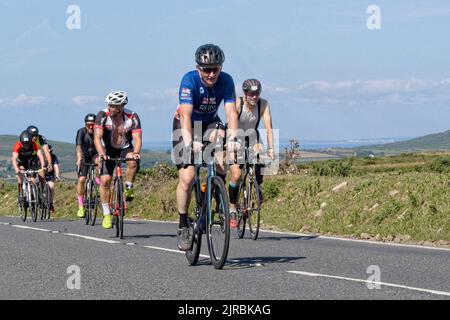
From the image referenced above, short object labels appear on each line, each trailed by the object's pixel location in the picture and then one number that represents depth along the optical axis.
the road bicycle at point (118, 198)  14.30
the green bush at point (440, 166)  24.72
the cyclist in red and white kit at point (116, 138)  14.19
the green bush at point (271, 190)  19.73
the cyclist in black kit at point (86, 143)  18.91
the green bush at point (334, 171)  26.41
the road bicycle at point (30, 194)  21.16
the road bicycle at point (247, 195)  13.95
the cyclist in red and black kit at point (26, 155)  20.38
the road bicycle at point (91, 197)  18.45
